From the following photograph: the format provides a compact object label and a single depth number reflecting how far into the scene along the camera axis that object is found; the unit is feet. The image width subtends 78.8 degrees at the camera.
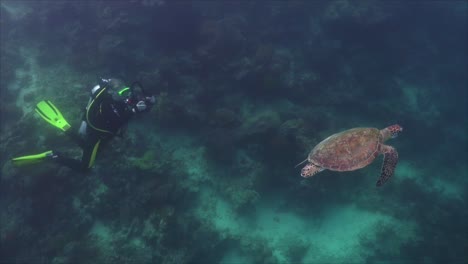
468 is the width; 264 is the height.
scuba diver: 18.49
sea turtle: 17.39
